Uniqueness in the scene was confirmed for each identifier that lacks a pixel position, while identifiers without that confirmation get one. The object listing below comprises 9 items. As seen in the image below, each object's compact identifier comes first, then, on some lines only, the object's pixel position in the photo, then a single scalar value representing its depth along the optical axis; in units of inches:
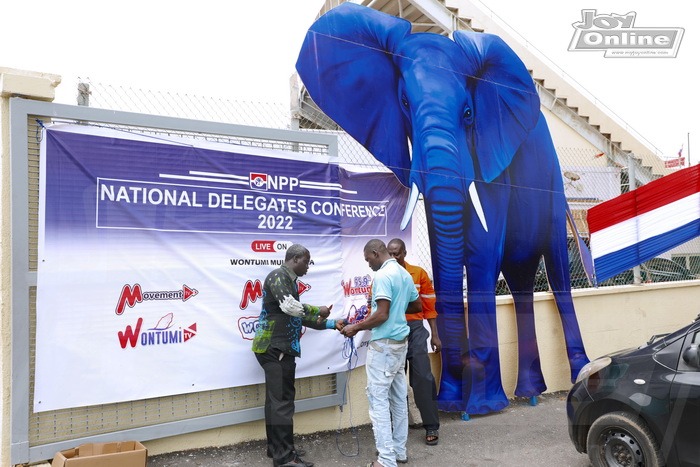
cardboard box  152.9
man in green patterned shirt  184.9
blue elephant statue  254.1
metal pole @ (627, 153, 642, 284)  331.9
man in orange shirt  219.0
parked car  155.6
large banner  167.2
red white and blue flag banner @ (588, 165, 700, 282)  327.6
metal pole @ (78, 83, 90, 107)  180.7
